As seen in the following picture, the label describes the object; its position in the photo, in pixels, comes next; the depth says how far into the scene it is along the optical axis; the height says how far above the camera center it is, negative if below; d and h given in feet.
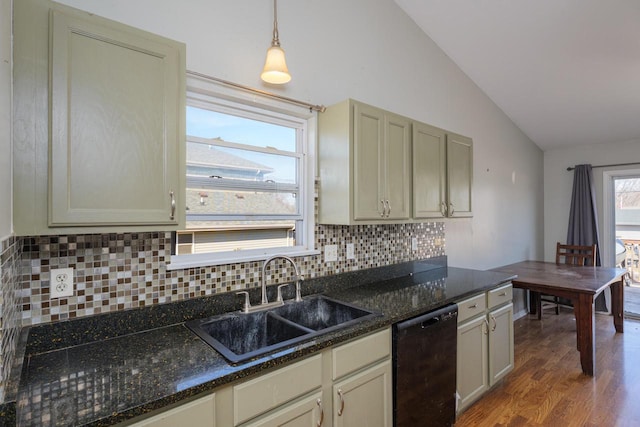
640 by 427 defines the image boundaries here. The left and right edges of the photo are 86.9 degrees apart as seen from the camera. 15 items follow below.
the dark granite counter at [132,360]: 3.09 -1.68
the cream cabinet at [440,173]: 7.66 +1.07
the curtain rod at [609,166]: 13.85 +2.14
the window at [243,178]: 5.84 +0.76
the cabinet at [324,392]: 3.89 -2.30
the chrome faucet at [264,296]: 5.76 -1.41
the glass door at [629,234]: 14.24 -0.80
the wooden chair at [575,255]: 13.60 -1.65
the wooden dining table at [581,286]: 9.35 -2.08
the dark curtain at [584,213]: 14.49 +0.10
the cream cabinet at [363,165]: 6.46 +1.04
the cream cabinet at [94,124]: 3.41 +1.04
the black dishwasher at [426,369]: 5.63 -2.73
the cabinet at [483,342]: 7.12 -2.90
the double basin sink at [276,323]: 5.07 -1.76
